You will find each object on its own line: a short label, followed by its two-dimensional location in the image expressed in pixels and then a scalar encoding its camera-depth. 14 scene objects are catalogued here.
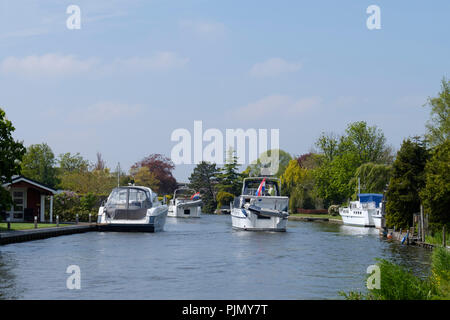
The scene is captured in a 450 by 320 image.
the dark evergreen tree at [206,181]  138.50
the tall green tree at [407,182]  44.56
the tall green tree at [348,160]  95.12
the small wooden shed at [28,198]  50.41
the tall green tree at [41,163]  104.00
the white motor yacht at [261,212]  54.91
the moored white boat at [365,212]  71.31
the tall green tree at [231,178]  135.25
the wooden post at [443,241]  32.20
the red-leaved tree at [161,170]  147.00
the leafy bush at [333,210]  98.00
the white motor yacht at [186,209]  101.80
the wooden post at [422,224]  37.78
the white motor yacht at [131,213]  49.28
